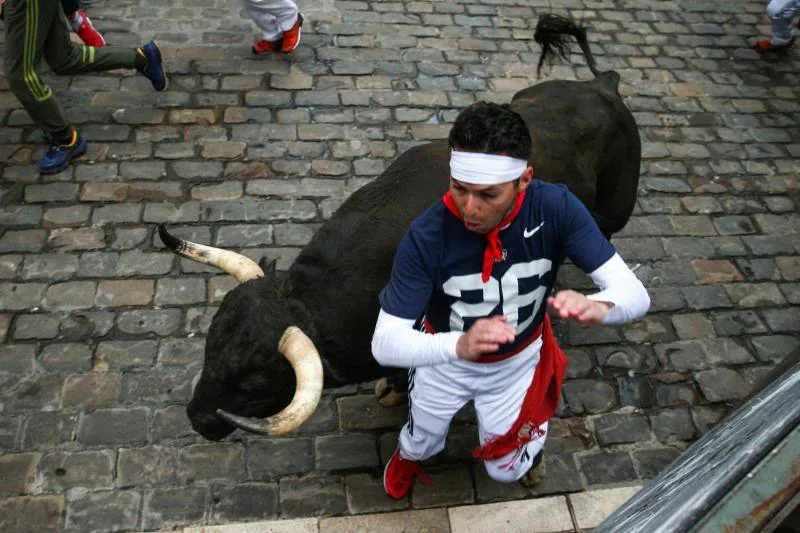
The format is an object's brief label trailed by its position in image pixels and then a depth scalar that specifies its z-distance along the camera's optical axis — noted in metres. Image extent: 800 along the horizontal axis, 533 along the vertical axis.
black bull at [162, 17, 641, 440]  3.71
